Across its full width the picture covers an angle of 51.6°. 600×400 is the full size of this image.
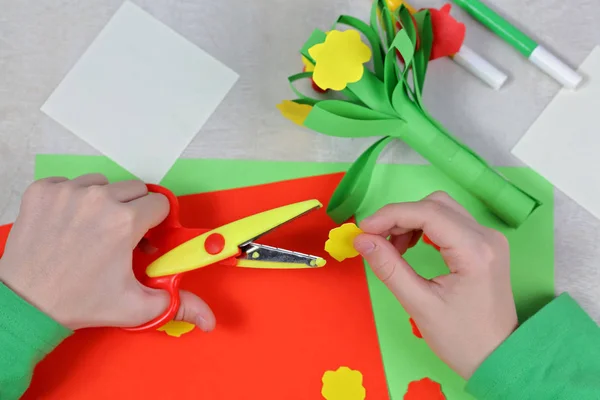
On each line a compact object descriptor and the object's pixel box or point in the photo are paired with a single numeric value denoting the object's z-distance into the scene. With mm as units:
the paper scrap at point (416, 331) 709
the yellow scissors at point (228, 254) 628
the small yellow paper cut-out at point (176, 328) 685
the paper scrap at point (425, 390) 698
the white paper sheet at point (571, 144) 751
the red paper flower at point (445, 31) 707
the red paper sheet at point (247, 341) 684
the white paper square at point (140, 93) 739
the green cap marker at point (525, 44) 754
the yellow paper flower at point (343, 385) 691
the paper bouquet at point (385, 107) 672
